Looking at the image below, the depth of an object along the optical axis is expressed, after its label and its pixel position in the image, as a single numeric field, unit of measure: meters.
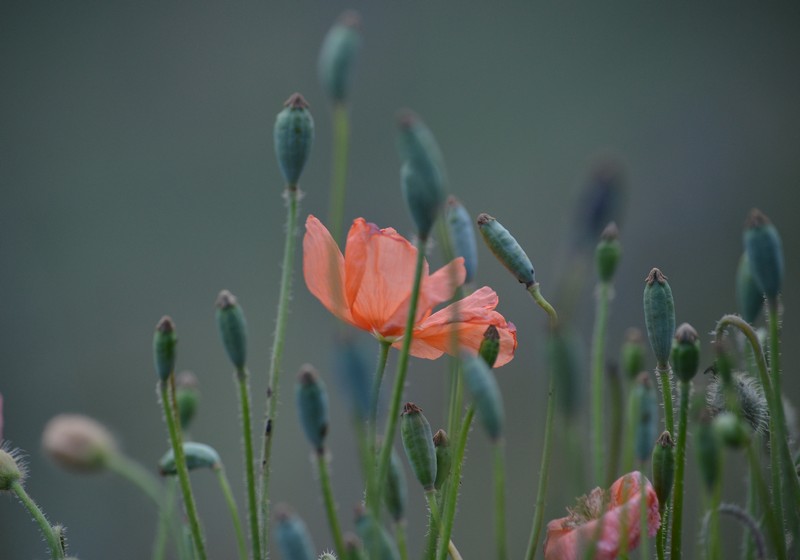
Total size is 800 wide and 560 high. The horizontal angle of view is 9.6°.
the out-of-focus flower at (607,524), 1.00
